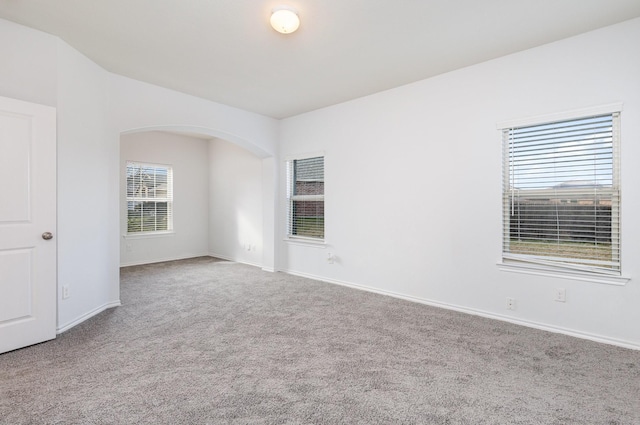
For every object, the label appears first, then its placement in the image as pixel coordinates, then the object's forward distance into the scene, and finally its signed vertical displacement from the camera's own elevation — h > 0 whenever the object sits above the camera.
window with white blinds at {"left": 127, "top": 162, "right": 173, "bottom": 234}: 6.22 +0.27
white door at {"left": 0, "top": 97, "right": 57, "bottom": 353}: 2.54 -0.11
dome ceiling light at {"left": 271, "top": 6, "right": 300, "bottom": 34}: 2.44 +1.52
